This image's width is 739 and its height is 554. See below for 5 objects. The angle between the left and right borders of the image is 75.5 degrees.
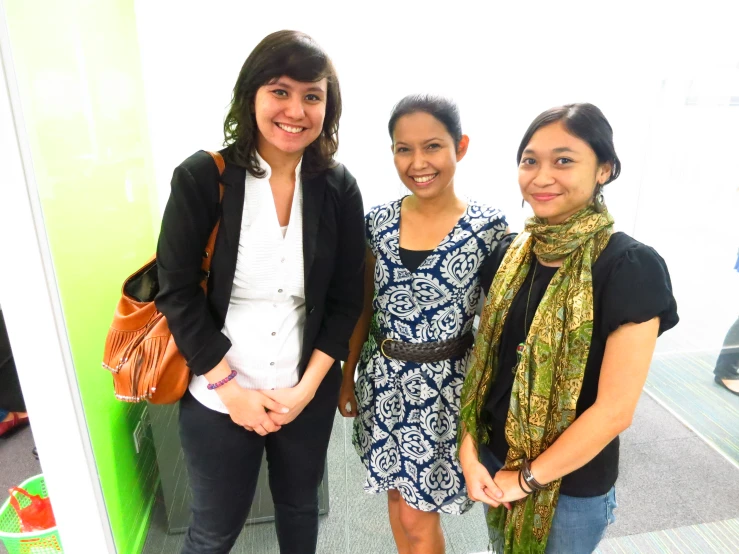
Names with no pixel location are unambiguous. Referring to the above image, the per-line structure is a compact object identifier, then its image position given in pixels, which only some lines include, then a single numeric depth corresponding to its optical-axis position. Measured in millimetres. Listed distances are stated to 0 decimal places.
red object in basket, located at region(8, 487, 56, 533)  1396
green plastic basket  1293
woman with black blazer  894
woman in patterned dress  1090
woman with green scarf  844
